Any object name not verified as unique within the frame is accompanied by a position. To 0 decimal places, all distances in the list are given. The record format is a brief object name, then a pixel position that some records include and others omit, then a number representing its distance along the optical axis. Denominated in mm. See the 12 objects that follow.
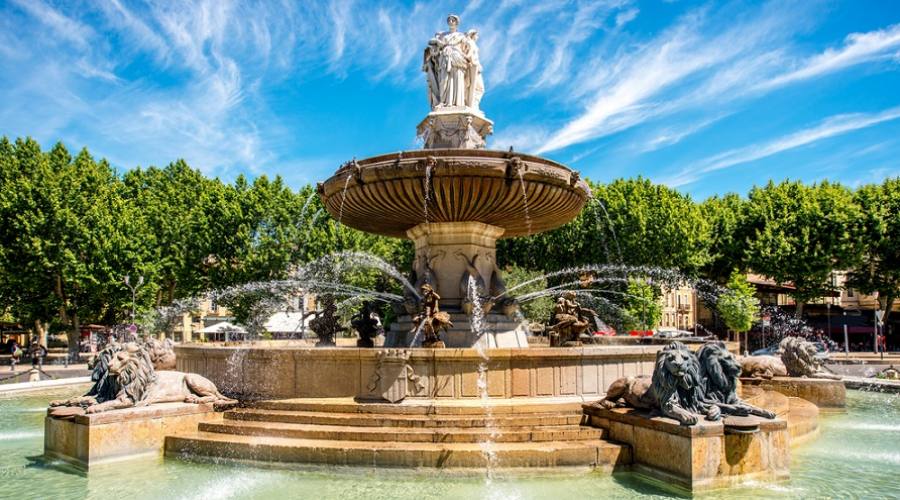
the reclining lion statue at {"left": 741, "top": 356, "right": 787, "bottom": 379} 13391
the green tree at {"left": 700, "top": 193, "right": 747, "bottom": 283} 34500
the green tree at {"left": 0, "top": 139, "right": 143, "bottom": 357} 26578
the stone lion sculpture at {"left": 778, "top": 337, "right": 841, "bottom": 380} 13734
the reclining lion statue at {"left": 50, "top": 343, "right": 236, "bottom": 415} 8148
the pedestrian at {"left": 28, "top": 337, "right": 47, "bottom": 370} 25672
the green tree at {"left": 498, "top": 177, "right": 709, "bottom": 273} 31234
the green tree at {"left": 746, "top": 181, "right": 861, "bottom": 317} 32406
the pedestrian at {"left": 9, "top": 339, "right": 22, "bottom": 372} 26370
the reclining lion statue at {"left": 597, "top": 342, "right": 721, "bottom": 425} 6828
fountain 6973
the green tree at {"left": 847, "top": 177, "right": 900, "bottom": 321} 32906
